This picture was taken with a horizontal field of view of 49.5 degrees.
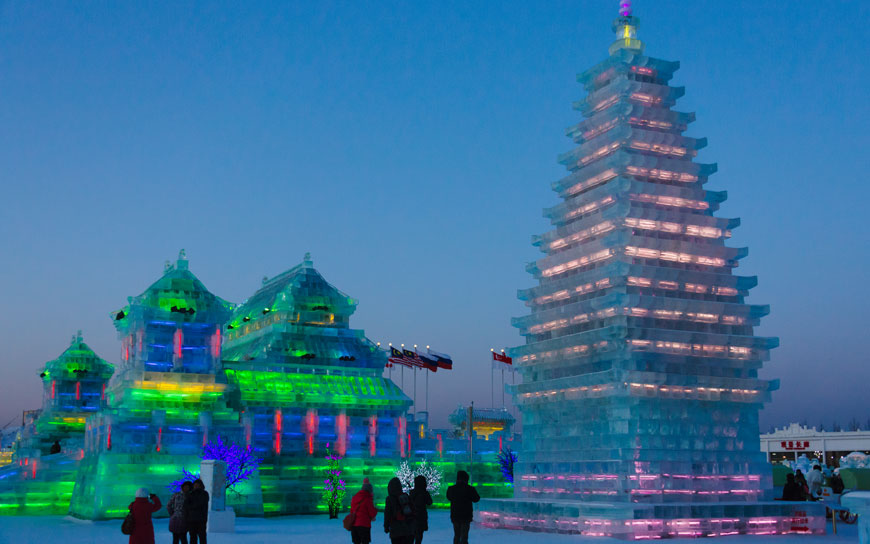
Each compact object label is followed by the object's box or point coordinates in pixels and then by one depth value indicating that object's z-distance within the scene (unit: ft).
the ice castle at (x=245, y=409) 158.51
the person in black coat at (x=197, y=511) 74.08
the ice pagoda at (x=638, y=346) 116.16
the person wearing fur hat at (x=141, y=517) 66.18
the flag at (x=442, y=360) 222.48
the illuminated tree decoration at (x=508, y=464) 194.90
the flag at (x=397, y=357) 216.93
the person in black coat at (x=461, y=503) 75.25
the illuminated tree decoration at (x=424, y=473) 178.81
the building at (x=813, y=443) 464.65
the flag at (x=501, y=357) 237.49
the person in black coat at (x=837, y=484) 141.79
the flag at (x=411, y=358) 217.56
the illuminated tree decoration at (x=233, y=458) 160.15
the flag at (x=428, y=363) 218.38
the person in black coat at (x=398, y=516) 64.08
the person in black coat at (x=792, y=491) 121.60
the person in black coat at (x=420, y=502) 70.28
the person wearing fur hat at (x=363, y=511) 64.95
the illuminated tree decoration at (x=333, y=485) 159.94
